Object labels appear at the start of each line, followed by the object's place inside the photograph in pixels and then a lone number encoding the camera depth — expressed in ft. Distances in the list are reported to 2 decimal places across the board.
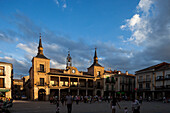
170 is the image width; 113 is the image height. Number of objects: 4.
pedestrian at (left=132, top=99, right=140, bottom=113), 29.19
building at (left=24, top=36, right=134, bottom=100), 118.21
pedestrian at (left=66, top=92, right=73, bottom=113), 35.09
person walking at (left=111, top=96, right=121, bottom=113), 33.61
